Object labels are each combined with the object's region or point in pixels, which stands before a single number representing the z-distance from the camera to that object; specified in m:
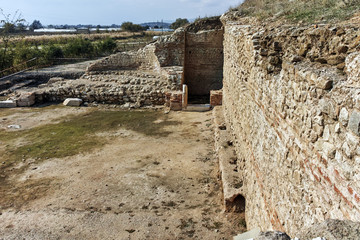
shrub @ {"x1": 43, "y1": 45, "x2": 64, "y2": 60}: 22.46
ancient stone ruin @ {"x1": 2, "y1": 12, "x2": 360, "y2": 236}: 1.89
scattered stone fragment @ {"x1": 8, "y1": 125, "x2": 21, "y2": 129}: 11.00
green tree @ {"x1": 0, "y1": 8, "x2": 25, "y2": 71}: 19.33
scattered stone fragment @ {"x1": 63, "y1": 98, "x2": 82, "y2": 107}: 13.86
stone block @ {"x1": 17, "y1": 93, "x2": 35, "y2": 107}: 13.81
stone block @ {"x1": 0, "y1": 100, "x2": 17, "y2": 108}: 13.62
